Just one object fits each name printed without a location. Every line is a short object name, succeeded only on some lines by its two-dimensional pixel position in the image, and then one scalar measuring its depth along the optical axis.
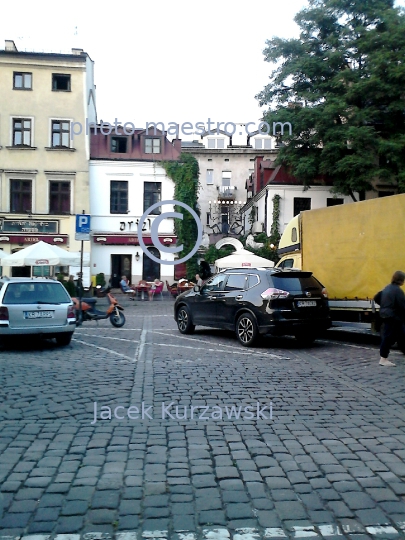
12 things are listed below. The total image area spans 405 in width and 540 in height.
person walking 9.98
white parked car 11.62
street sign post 13.46
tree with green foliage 28.30
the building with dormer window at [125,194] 26.91
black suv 12.00
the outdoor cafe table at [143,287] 26.19
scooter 17.04
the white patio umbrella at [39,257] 21.22
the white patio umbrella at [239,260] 19.91
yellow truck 12.02
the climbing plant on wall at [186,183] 24.72
